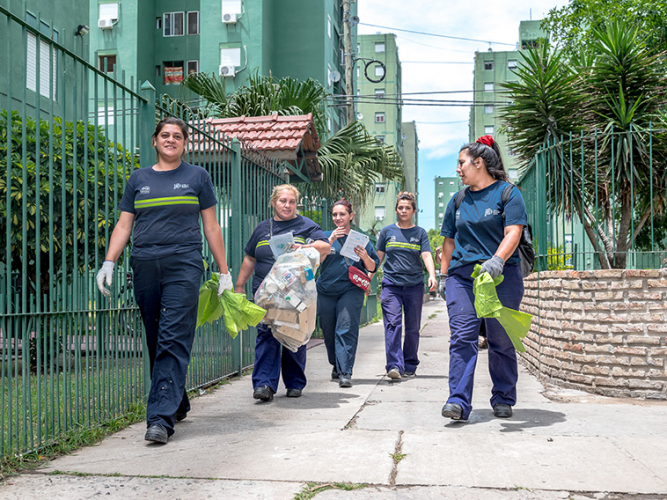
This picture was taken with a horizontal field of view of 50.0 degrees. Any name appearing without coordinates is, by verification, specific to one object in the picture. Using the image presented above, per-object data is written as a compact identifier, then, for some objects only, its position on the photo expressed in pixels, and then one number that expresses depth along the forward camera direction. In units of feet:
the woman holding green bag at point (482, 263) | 15.98
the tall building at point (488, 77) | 242.17
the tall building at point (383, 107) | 248.93
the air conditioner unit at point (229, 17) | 101.96
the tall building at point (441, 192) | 473.10
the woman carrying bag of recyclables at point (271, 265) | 19.24
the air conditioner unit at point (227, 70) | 101.35
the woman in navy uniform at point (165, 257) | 14.79
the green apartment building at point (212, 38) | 101.86
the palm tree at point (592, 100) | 27.12
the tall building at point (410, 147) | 305.73
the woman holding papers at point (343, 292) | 21.90
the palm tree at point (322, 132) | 47.80
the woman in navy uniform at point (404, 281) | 23.68
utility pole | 63.62
